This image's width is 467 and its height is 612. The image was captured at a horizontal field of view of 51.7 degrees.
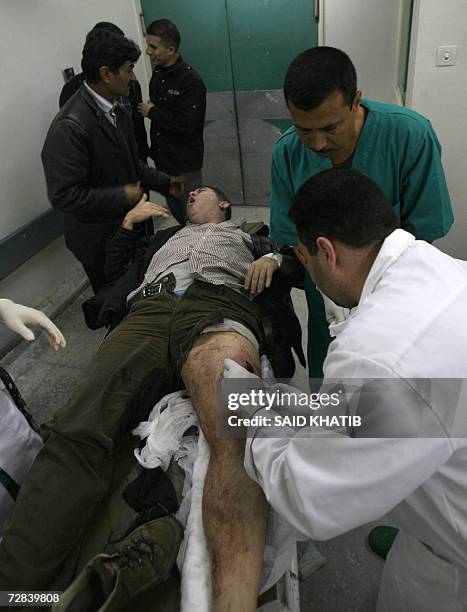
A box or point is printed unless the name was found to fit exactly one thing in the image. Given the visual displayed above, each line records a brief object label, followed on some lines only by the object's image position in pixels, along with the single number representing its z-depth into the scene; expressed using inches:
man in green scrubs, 53.5
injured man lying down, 46.1
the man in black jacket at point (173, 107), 118.0
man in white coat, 31.5
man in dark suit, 84.7
